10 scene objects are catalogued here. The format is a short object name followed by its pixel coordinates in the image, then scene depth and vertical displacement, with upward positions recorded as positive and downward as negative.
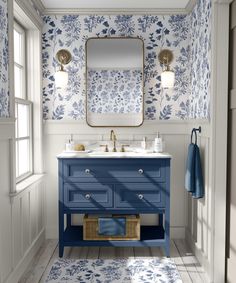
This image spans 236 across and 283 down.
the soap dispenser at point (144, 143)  2.46 -0.13
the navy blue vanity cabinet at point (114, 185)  2.18 -0.50
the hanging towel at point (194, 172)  2.06 -0.36
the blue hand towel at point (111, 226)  2.23 -0.89
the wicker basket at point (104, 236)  2.25 -0.94
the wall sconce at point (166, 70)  2.46 +0.65
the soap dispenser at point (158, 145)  2.40 -0.14
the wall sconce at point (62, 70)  2.45 +0.64
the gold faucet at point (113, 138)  2.48 -0.07
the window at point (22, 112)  2.20 +0.19
